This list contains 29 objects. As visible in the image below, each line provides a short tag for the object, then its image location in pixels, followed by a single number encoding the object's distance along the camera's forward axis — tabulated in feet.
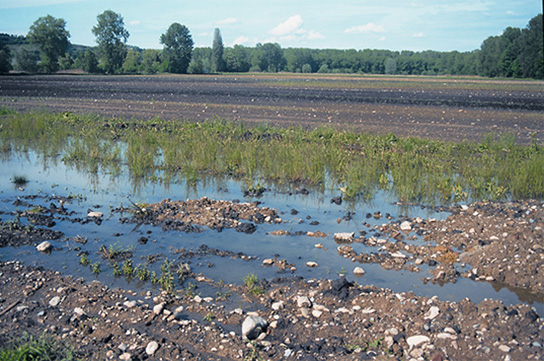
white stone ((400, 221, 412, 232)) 27.04
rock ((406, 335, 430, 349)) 15.56
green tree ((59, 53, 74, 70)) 317.63
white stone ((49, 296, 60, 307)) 18.31
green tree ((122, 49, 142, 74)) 351.87
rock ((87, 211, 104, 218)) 29.05
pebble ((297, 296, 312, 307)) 18.27
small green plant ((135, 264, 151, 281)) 20.76
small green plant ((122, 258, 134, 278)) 21.11
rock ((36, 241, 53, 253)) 23.97
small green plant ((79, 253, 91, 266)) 22.41
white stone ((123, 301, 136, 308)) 17.99
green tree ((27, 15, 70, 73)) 328.49
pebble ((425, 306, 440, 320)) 16.93
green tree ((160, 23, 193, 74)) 373.20
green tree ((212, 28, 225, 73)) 407.91
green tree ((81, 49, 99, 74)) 307.17
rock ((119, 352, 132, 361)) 14.80
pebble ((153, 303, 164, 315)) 17.48
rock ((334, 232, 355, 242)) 25.64
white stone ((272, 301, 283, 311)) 18.19
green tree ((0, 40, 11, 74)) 230.19
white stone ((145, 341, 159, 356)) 15.10
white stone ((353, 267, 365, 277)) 21.75
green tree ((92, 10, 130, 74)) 356.38
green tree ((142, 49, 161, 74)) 350.23
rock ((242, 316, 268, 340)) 16.05
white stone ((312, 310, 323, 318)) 17.57
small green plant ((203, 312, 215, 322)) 17.35
